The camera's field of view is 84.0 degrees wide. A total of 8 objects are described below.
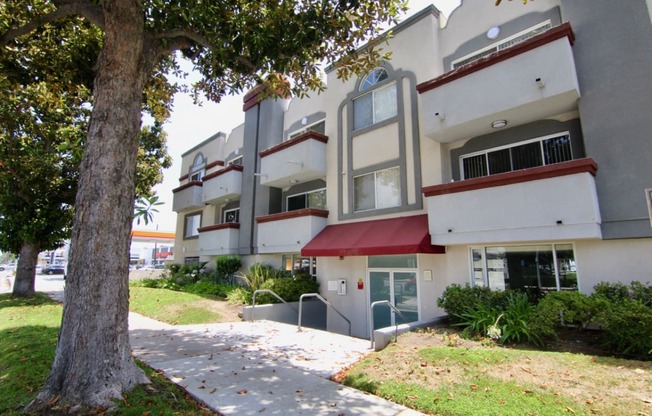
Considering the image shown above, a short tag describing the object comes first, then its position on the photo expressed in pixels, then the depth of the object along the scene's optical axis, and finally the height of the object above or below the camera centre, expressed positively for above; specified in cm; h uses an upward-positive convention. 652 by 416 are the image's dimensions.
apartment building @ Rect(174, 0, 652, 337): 877 +349
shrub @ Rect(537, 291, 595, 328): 788 -78
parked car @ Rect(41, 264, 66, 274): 5566 +29
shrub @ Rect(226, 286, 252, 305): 1499 -107
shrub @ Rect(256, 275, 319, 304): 1426 -69
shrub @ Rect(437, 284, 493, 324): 973 -80
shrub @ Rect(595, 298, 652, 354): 670 -104
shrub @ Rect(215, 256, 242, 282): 1962 +26
